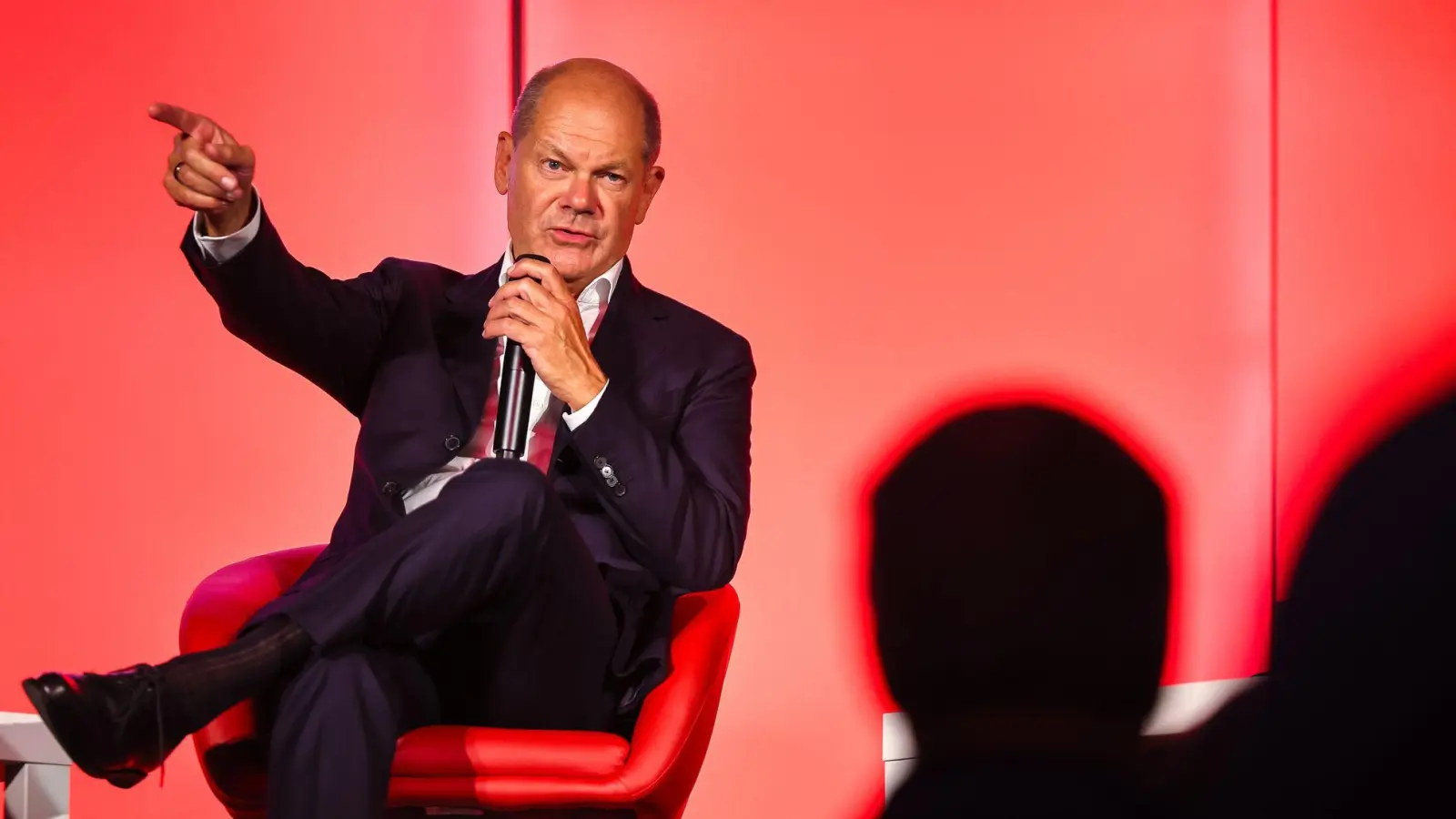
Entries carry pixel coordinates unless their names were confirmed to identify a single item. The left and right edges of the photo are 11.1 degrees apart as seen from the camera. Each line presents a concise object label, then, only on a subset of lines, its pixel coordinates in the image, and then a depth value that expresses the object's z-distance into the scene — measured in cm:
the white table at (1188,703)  860
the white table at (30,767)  769
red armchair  753
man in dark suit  742
